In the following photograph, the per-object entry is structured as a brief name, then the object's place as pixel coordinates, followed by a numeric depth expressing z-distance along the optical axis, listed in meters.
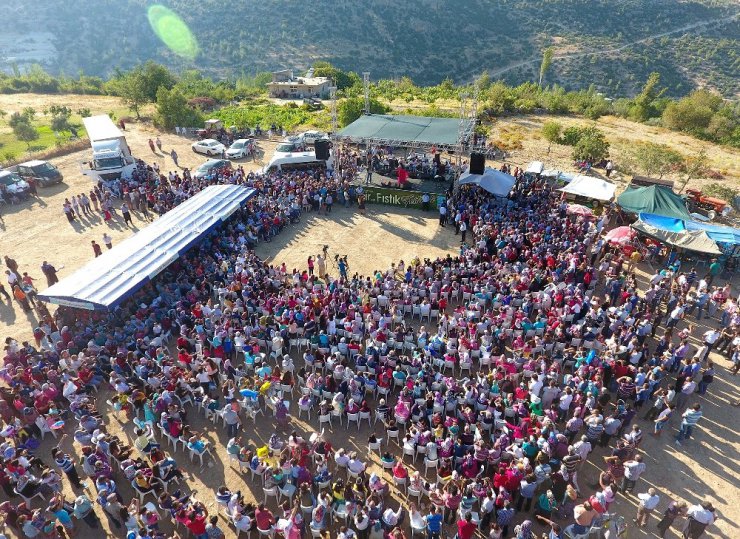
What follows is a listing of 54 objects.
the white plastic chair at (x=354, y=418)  11.60
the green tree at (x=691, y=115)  37.78
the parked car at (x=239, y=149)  32.94
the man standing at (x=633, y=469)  9.75
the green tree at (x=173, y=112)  37.75
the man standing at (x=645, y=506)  9.16
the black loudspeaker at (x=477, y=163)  22.95
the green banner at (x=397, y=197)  24.36
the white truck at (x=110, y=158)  26.69
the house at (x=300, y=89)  59.22
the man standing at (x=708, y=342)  13.27
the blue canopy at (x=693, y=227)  17.97
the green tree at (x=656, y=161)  26.91
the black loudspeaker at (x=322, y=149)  25.75
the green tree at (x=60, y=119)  39.90
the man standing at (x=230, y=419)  11.29
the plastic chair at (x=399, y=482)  10.02
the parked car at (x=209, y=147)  33.59
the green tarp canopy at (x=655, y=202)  19.75
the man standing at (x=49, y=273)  17.78
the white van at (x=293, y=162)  28.20
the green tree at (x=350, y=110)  38.31
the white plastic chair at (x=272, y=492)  9.79
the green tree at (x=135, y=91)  42.12
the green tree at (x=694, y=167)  25.84
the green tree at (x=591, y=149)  29.92
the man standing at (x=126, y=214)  23.02
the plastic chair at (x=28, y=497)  9.78
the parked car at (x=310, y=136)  34.07
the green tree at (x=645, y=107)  43.84
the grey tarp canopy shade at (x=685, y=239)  17.38
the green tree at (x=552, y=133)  34.16
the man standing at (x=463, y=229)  20.95
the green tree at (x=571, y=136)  33.81
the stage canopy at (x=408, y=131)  23.50
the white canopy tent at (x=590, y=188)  22.38
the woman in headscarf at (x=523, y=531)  8.20
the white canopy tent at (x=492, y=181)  22.79
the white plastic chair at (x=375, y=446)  10.71
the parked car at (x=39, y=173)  28.36
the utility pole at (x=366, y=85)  27.52
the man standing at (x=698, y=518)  8.74
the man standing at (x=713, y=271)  17.38
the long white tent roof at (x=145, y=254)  13.98
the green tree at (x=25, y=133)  36.28
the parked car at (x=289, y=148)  30.86
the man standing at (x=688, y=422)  10.95
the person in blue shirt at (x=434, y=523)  8.74
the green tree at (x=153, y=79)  43.47
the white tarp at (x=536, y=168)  26.11
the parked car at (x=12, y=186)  26.14
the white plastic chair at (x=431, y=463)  10.17
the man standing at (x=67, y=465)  10.11
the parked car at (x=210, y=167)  27.25
